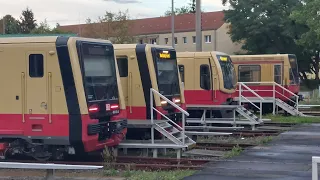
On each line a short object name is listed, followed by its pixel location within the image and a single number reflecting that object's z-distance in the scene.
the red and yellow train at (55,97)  13.09
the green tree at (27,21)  86.56
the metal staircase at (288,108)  27.73
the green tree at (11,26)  84.87
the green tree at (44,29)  71.06
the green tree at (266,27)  62.44
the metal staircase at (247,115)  21.56
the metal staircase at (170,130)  15.13
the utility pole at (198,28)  25.31
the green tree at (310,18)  38.19
